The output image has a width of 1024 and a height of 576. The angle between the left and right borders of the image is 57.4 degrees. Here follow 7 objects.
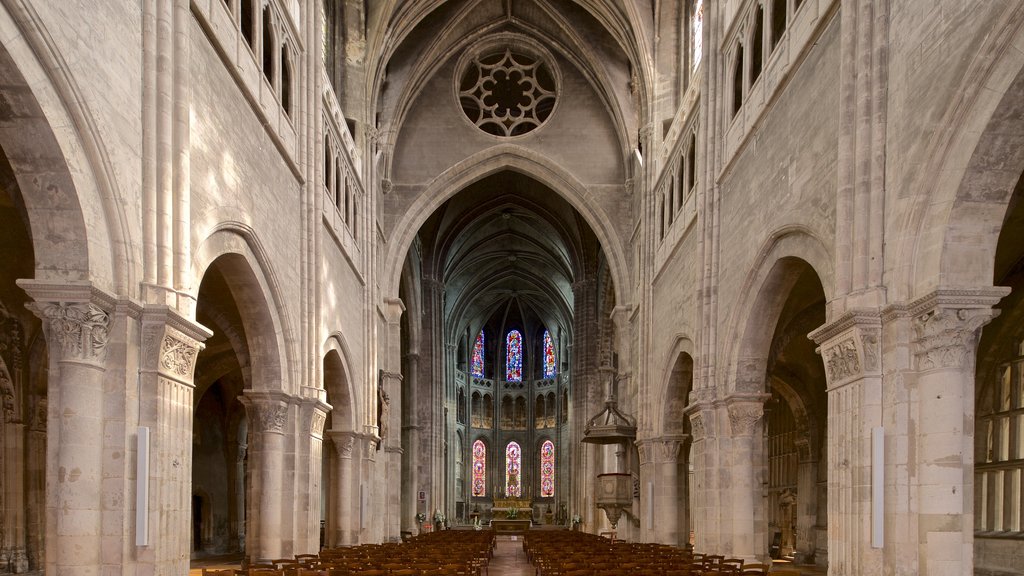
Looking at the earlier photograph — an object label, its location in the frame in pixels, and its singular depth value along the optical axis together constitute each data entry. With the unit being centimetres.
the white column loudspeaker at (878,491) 1112
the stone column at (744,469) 1945
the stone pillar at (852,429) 1141
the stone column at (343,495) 2723
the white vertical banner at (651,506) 2906
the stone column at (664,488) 2811
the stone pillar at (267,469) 1898
